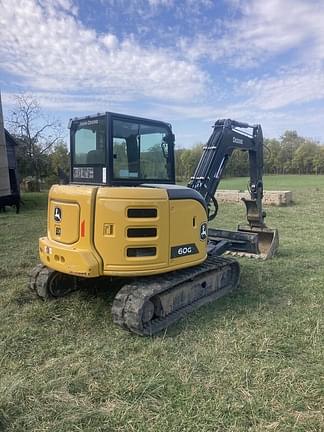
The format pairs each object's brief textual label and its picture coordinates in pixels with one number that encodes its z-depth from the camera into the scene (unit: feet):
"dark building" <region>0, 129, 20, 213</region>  65.00
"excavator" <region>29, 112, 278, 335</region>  15.43
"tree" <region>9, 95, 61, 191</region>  105.09
